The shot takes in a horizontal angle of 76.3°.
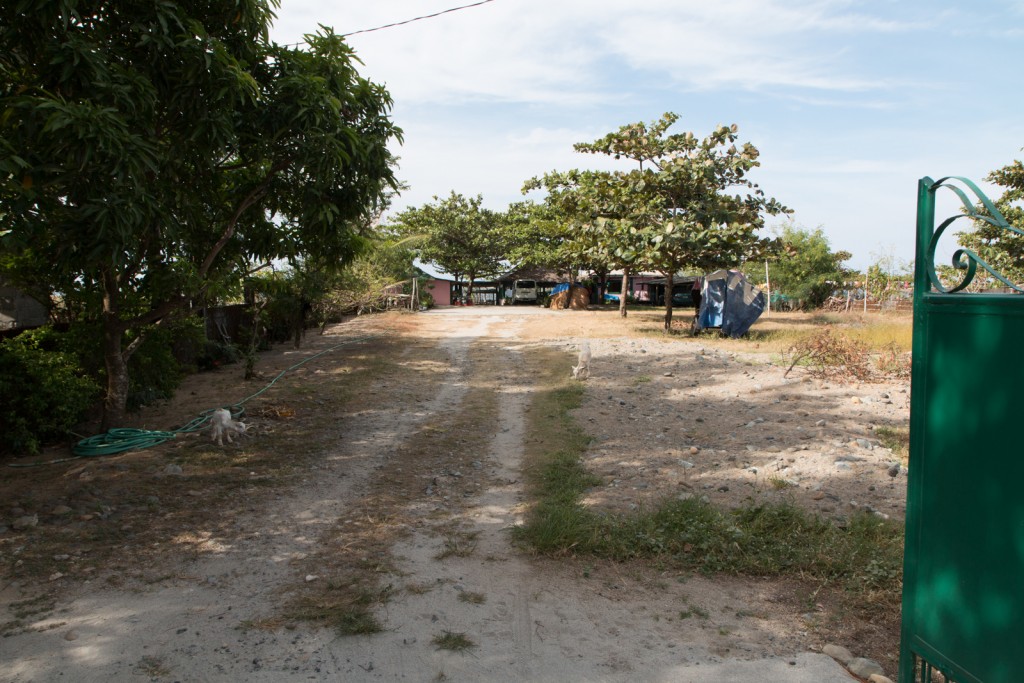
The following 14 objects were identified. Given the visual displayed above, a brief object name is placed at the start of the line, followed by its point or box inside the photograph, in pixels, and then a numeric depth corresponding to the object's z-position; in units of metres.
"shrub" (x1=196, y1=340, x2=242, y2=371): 13.38
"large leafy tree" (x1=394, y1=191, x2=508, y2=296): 41.25
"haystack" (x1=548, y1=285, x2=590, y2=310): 35.94
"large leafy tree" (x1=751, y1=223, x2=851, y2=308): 31.94
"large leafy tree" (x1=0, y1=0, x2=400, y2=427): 4.81
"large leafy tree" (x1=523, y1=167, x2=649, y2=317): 17.52
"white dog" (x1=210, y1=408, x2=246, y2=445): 7.54
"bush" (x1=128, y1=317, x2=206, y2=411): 8.54
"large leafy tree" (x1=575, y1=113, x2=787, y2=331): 16.84
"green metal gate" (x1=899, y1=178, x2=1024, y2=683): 2.14
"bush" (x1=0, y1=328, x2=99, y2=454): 6.79
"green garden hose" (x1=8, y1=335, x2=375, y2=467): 7.01
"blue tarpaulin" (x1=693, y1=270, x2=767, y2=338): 18.86
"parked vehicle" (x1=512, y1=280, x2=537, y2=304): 45.34
